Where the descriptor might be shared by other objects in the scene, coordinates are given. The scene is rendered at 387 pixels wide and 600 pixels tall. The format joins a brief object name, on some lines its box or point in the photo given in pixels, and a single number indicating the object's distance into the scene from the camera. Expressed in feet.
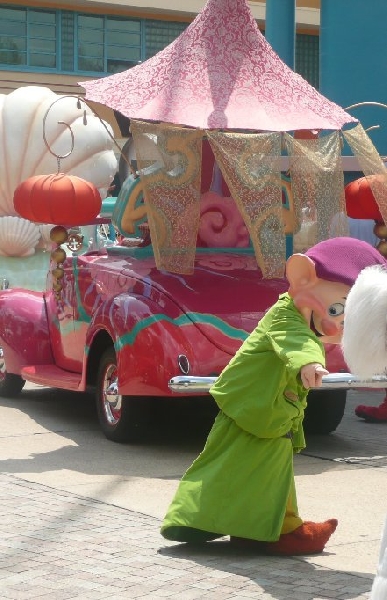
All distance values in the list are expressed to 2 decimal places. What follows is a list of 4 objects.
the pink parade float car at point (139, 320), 34.96
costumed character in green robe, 23.76
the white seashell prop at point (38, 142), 65.39
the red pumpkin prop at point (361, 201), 41.41
